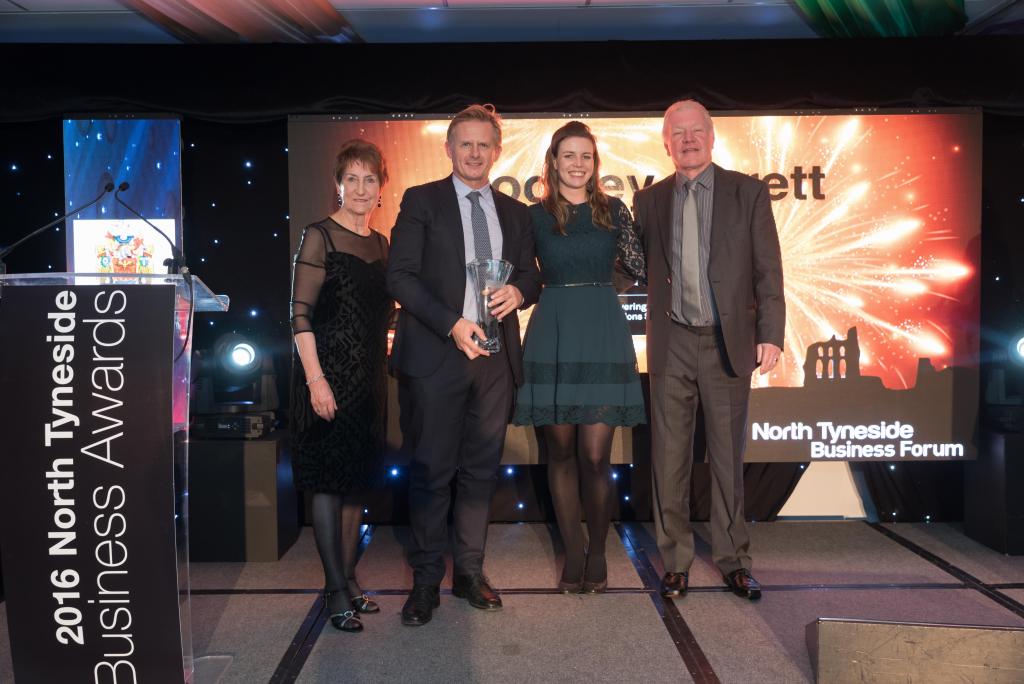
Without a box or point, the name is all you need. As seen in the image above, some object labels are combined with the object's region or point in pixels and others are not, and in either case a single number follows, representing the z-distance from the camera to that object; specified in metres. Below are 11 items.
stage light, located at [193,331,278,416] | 4.00
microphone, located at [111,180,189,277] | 2.31
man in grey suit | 3.24
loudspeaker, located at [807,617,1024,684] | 2.28
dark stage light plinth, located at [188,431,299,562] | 3.85
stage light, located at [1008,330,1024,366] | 4.08
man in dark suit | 2.99
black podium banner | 2.00
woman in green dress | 3.10
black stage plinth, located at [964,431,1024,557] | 3.81
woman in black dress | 2.94
